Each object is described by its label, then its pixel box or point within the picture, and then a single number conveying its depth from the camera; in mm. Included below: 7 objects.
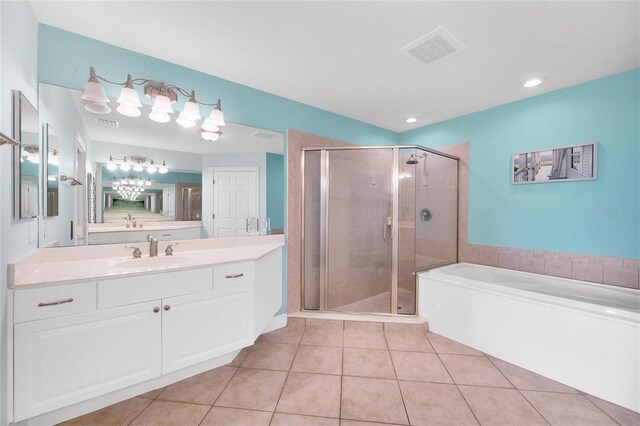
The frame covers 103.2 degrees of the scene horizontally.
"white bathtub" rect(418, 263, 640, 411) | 1540
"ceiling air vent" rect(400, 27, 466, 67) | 1627
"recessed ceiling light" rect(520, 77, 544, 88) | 2158
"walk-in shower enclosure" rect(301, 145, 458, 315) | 2730
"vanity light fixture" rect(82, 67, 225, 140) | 1562
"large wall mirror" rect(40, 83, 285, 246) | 1715
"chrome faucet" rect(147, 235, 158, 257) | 1839
